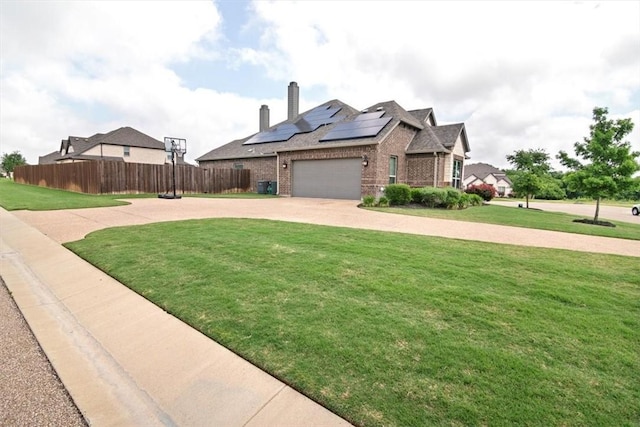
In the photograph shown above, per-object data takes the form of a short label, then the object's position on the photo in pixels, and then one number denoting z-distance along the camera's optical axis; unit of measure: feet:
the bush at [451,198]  43.47
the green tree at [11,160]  217.23
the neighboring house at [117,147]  117.39
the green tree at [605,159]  34.65
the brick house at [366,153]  53.42
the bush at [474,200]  53.31
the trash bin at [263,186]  73.16
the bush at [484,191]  65.98
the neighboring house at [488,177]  200.64
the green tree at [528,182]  57.31
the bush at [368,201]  43.21
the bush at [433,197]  43.24
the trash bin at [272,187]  71.97
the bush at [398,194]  44.42
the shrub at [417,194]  44.87
